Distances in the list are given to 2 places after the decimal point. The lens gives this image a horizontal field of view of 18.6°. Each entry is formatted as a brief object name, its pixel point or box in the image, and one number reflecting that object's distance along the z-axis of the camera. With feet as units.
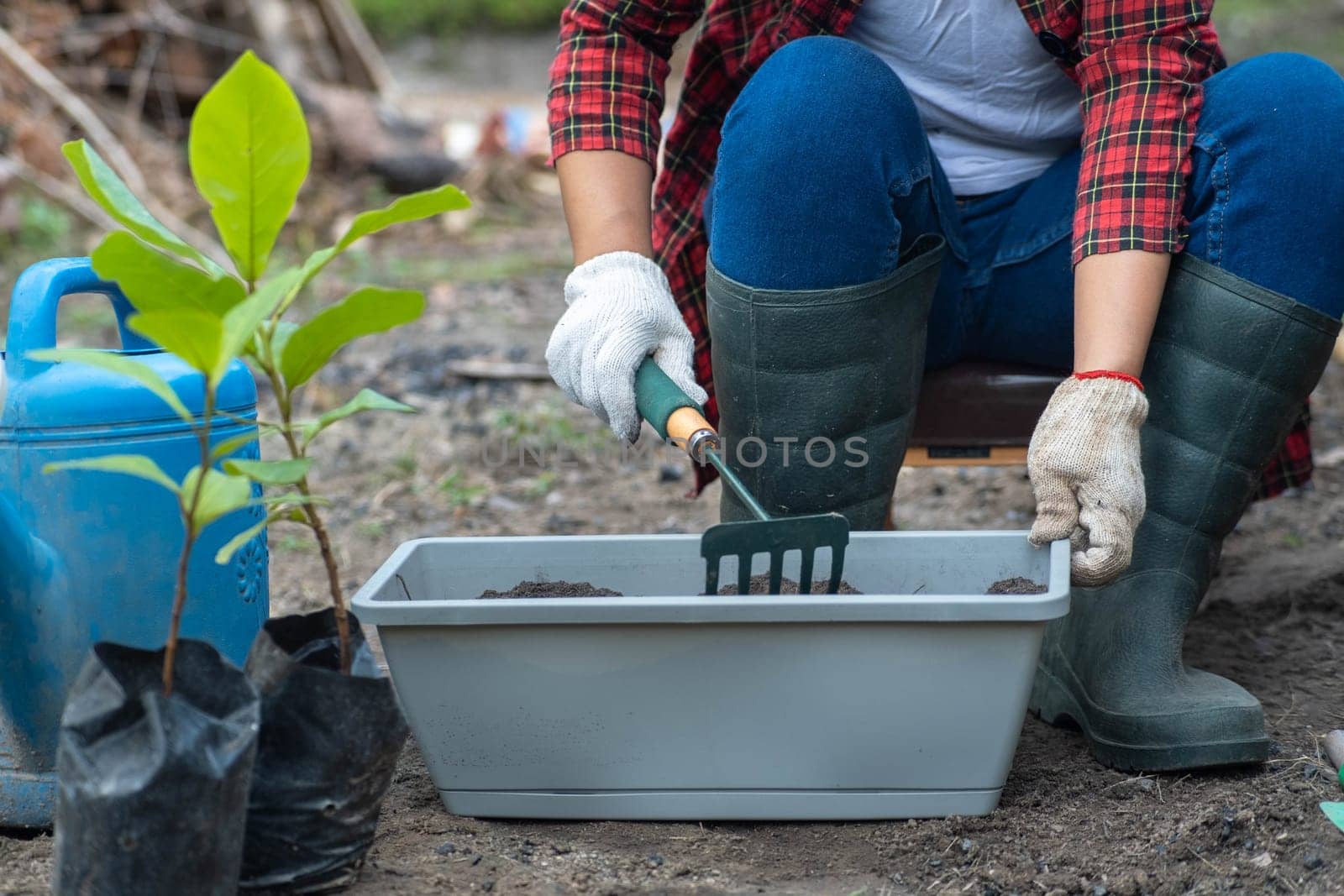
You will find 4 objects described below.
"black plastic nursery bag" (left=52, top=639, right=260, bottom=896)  8.52
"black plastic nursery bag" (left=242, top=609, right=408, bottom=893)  8.75
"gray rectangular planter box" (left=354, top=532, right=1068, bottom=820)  9.05
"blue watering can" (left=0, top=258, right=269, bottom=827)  9.16
